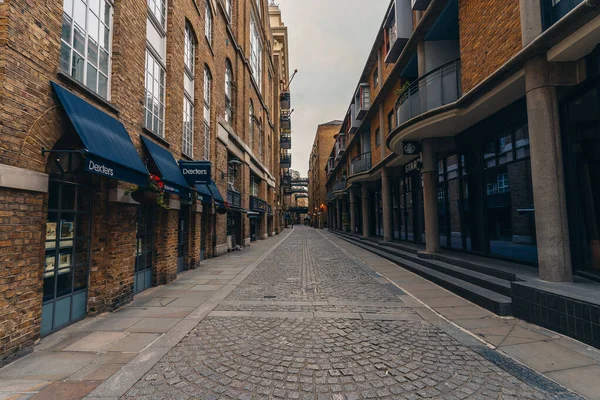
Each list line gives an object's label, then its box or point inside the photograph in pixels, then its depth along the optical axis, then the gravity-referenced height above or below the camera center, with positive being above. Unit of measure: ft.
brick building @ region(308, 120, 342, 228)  190.08 +42.92
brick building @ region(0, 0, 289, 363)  12.37 +4.11
